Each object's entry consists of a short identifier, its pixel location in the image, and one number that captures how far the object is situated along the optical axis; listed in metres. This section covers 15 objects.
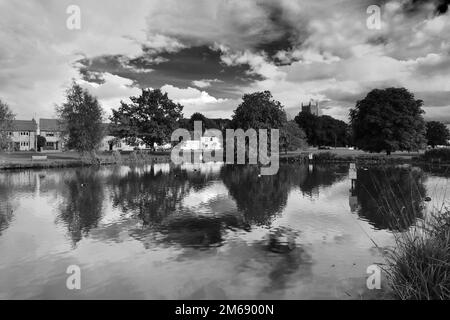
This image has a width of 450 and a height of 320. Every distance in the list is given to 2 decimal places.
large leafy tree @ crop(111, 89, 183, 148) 93.69
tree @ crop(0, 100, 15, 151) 57.31
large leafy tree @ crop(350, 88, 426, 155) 71.06
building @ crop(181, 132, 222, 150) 147.45
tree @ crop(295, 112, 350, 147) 147.50
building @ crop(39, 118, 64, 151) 122.50
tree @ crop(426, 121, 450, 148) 143.38
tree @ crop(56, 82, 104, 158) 67.56
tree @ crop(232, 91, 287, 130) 82.74
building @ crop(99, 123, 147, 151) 116.20
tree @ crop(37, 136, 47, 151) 116.50
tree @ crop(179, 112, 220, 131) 172.21
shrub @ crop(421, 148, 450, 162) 63.50
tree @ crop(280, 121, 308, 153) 89.48
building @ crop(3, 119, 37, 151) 114.31
